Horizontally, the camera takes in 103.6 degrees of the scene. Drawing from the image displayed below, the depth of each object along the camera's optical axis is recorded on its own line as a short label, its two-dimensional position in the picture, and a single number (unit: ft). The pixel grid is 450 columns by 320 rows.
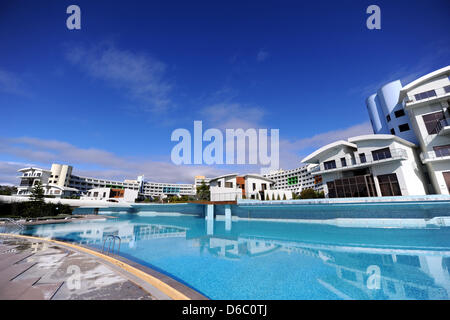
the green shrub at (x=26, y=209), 67.51
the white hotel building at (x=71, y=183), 169.17
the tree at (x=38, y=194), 73.26
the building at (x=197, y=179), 295.52
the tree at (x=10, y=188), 173.23
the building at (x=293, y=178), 237.04
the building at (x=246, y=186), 89.80
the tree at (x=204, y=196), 94.81
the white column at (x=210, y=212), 81.52
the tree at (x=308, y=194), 83.55
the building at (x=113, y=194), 149.91
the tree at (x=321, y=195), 80.12
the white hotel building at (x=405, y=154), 60.64
